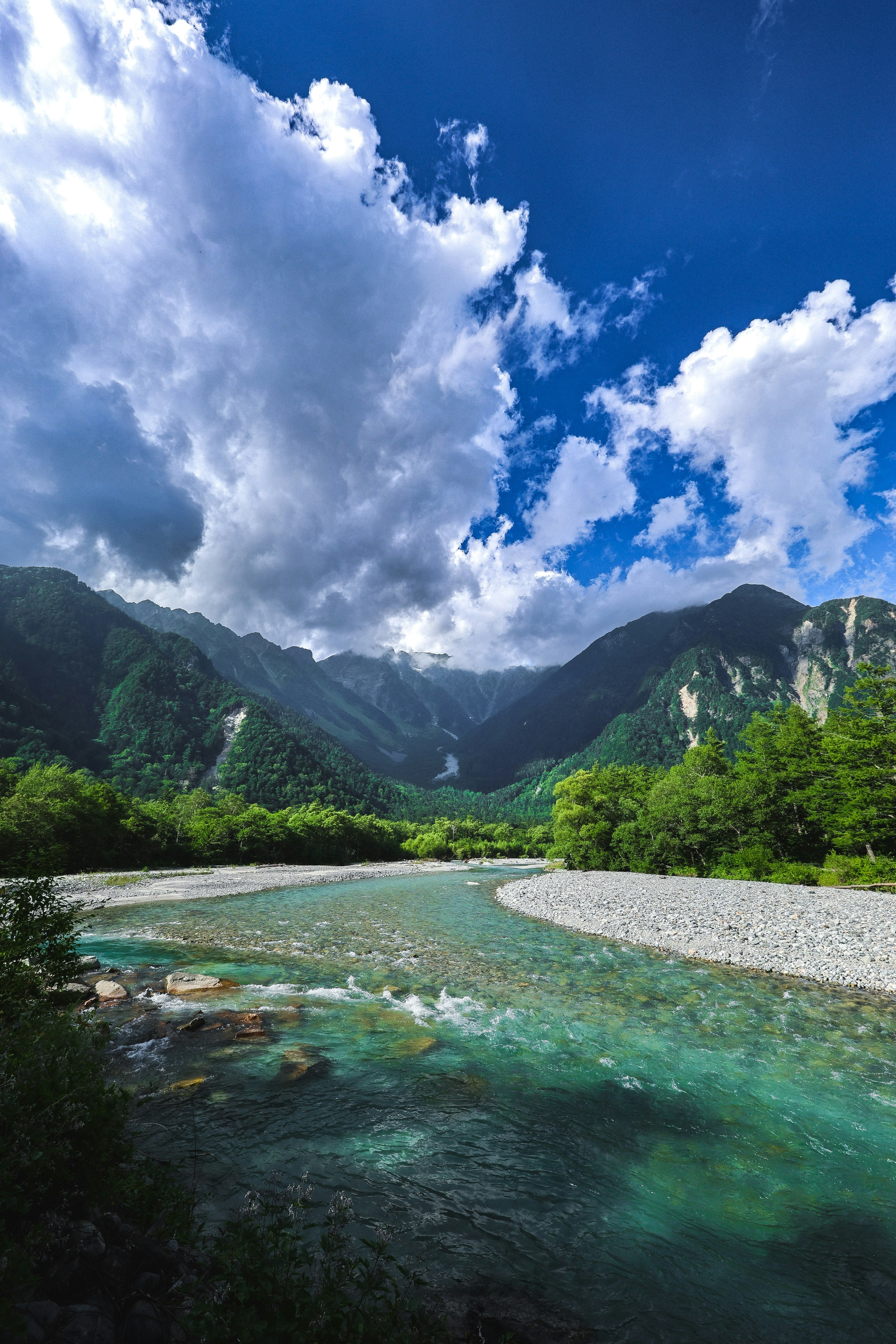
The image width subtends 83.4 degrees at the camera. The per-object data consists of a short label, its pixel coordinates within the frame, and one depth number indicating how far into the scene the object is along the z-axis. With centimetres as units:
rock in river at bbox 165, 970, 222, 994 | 1616
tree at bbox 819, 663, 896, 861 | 3703
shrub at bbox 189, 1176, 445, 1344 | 374
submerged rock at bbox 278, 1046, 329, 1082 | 1096
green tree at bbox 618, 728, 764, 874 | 4659
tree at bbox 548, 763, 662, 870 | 6469
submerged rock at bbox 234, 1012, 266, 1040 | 1284
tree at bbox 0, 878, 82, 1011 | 786
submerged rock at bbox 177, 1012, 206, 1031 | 1312
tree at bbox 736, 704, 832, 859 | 4384
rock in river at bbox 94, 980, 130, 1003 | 1511
